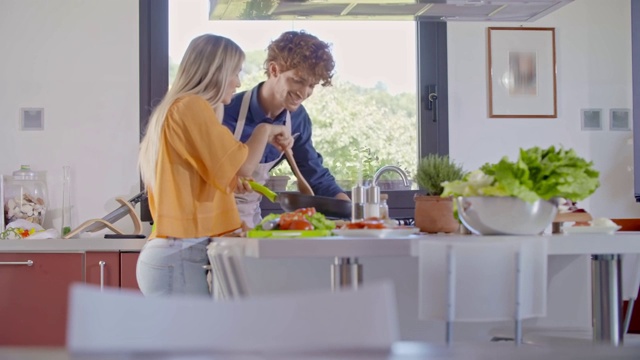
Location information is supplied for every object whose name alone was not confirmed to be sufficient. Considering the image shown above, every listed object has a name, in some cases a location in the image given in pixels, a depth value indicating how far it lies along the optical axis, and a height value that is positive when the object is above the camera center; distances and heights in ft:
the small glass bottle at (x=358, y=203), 10.84 -0.13
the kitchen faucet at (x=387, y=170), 15.83 +0.31
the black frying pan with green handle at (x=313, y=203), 11.61 -0.14
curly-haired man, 16.25 +1.46
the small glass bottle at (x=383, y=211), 11.14 -0.22
